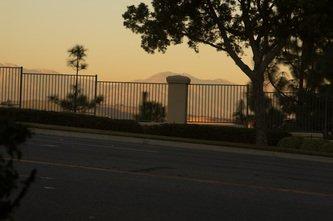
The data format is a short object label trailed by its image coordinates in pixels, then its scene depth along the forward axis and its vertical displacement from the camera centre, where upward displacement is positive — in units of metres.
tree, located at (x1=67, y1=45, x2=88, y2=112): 34.81 +3.87
